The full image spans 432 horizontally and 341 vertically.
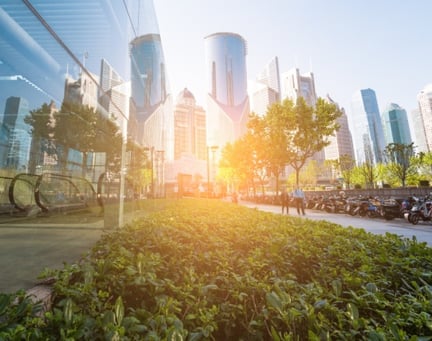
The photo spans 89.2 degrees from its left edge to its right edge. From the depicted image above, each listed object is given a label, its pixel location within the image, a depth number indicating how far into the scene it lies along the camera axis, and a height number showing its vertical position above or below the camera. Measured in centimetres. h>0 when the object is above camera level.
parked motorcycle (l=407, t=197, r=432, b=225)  896 -103
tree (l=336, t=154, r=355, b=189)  3967 +510
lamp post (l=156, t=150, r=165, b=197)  1235 +148
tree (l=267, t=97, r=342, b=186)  1652 +506
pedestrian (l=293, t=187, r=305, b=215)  1354 -36
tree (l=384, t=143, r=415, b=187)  2797 +442
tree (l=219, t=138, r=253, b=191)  2596 +441
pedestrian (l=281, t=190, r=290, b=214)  1466 -30
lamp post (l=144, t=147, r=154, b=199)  925 +161
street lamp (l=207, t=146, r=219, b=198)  2784 +584
